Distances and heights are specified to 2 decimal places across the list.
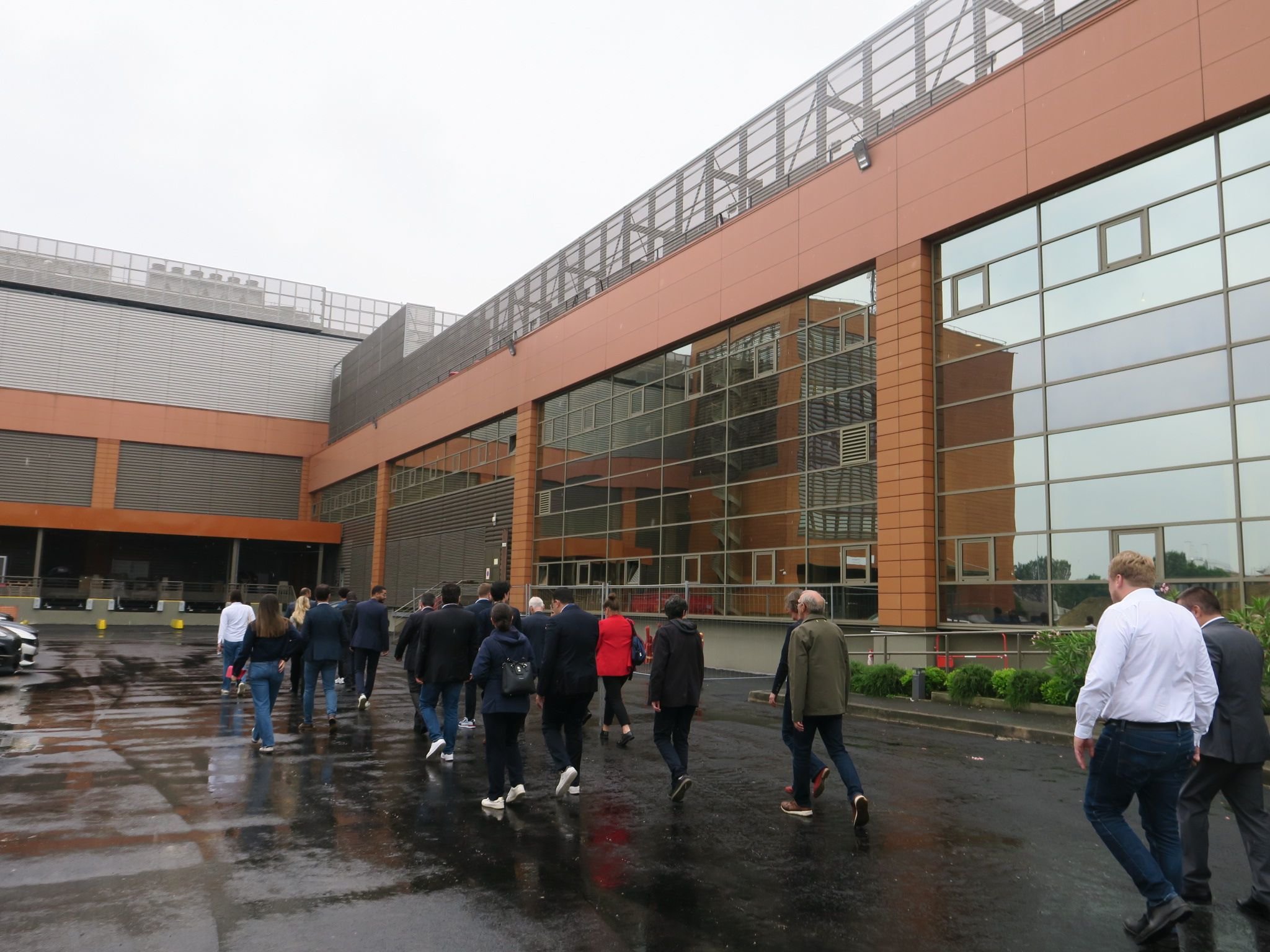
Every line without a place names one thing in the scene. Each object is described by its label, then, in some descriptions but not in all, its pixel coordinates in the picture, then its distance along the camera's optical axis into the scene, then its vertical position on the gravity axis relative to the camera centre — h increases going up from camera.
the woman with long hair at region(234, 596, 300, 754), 10.28 -0.85
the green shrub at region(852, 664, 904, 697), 15.98 -1.45
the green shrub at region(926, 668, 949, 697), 15.34 -1.35
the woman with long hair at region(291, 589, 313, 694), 13.42 -0.83
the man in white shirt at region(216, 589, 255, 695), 14.61 -0.70
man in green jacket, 7.37 -0.78
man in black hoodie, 8.38 -0.86
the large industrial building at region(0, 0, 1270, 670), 14.12 +5.05
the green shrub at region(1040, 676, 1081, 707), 13.05 -1.26
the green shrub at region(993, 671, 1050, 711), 13.60 -1.29
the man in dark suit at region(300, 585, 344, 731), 12.20 -0.81
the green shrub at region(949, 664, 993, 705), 14.48 -1.32
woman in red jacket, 11.64 -0.86
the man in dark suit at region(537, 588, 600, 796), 8.47 -0.84
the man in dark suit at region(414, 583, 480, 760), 9.89 -0.75
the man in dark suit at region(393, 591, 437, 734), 11.37 -0.69
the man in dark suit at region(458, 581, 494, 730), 11.41 -0.46
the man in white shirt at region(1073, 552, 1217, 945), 4.80 -0.66
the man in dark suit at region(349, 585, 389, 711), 13.43 -0.76
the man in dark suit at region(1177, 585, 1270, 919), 5.30 -0.92
